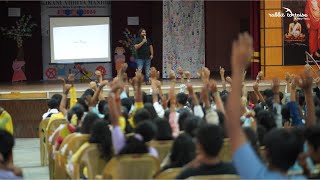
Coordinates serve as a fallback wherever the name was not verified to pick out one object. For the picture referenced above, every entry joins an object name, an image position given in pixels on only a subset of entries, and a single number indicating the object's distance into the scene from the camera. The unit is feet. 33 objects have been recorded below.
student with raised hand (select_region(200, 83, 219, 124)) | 19.96
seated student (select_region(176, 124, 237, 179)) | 13.25
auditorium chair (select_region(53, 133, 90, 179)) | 20.45
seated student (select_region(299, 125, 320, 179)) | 13.52
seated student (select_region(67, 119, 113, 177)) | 18.52
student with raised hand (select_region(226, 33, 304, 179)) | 10.68
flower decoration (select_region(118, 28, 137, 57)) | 65.92
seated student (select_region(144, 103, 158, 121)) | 23.91
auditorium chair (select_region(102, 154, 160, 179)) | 16.11
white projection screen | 60.08
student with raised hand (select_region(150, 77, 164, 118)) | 25.68
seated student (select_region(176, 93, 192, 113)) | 27.65
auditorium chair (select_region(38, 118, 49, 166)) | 31.53
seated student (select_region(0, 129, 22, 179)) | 13.38
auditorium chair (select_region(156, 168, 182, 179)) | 15.02
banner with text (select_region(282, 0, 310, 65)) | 55.65
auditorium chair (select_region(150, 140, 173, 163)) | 18.47
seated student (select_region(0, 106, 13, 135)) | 26.75
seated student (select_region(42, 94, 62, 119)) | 32.71
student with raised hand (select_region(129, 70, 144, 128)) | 22.49
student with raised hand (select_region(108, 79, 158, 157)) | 16.43
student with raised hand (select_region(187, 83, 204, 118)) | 22.25
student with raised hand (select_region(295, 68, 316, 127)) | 18.58
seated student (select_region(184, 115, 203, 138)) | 18.91
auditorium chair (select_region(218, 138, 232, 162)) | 19.13
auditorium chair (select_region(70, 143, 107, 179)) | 18.68
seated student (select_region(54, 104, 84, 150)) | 23.91
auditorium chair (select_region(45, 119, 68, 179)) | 27.07
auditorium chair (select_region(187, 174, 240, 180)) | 13.04
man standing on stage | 53.68
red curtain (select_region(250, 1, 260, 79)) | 56.88
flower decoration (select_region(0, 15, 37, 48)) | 64.25
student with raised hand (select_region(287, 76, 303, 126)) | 22.27
